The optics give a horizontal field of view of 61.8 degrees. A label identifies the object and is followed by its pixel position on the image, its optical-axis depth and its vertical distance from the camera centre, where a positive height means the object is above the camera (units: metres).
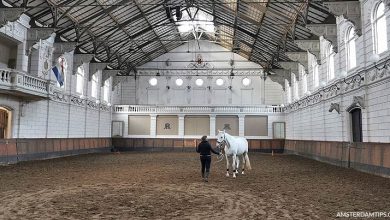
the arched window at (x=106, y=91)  40.78 +5.37
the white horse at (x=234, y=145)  13.90 -0.50
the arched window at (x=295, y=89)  35.36 +5.09
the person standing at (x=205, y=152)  12.72 -0.70
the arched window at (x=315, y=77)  27.25 +4.93
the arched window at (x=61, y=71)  26.28 +5.28
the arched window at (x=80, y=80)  32.84 +5.37
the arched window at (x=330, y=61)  23.45 +5.43
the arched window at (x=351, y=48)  19.50 +5.32
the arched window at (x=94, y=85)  37.22 +5.56
